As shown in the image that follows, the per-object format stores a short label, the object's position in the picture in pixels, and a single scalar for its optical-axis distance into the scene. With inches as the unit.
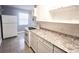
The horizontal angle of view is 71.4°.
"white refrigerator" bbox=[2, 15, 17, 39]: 137.7
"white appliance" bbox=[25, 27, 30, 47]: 104.4
